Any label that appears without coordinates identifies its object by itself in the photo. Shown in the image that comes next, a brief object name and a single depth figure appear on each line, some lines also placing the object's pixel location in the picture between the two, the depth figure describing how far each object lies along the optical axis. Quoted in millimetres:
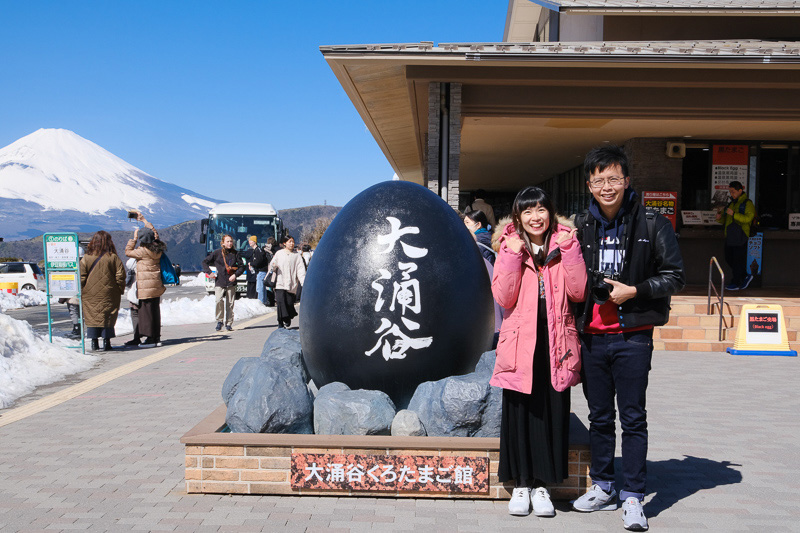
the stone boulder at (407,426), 4590
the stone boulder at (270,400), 4625
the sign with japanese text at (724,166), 15766
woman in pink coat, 3928
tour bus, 24000
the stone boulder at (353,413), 4555
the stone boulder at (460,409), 4531
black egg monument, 4898
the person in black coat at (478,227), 7535
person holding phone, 11109
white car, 30439
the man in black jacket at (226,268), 13344
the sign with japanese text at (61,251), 10812
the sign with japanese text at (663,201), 15359
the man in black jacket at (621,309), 3934
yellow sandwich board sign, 10805
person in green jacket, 13742
